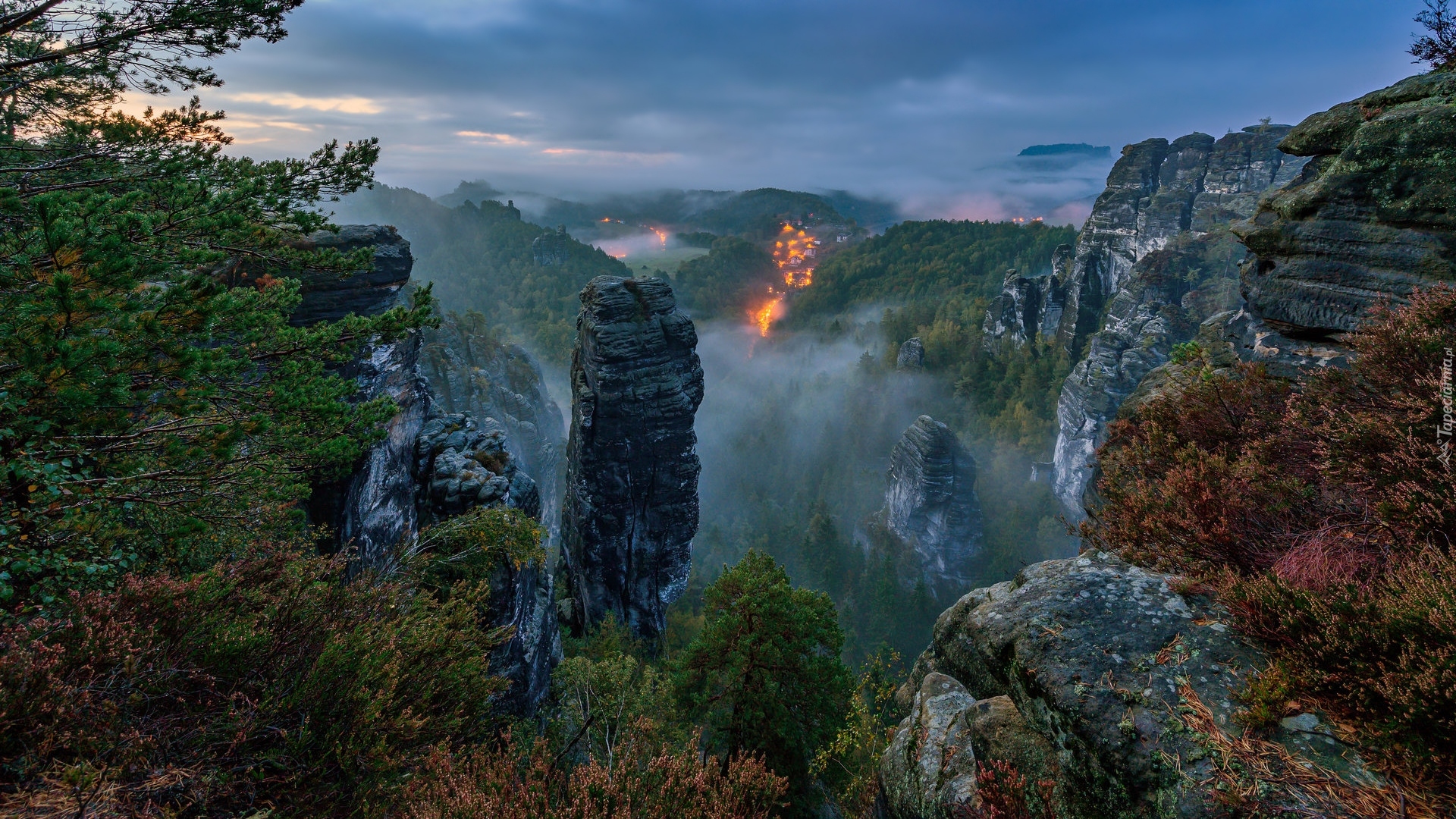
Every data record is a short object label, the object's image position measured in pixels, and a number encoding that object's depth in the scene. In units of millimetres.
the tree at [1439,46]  8500
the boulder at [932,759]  5902
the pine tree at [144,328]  5141
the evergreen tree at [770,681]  12945
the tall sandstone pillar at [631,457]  26156
